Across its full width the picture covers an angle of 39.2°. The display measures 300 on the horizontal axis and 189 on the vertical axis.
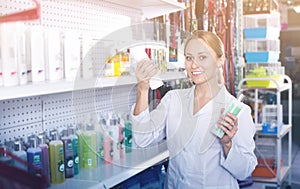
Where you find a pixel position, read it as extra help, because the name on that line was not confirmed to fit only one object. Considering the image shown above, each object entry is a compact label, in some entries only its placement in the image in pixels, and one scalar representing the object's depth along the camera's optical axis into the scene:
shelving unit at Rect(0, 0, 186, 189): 1.68
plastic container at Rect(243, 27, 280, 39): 4.21
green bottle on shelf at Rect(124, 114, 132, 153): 2.12
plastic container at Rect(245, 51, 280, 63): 4.29
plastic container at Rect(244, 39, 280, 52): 4.39
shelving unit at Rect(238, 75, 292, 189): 3.96
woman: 1.69
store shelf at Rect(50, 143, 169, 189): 1.83
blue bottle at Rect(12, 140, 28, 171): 1.60
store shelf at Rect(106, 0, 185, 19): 2.43
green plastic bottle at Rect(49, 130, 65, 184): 1.76
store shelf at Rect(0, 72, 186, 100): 1.29
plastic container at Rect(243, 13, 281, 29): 4.35
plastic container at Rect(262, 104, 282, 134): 3.98
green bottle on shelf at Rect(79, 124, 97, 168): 1.97
